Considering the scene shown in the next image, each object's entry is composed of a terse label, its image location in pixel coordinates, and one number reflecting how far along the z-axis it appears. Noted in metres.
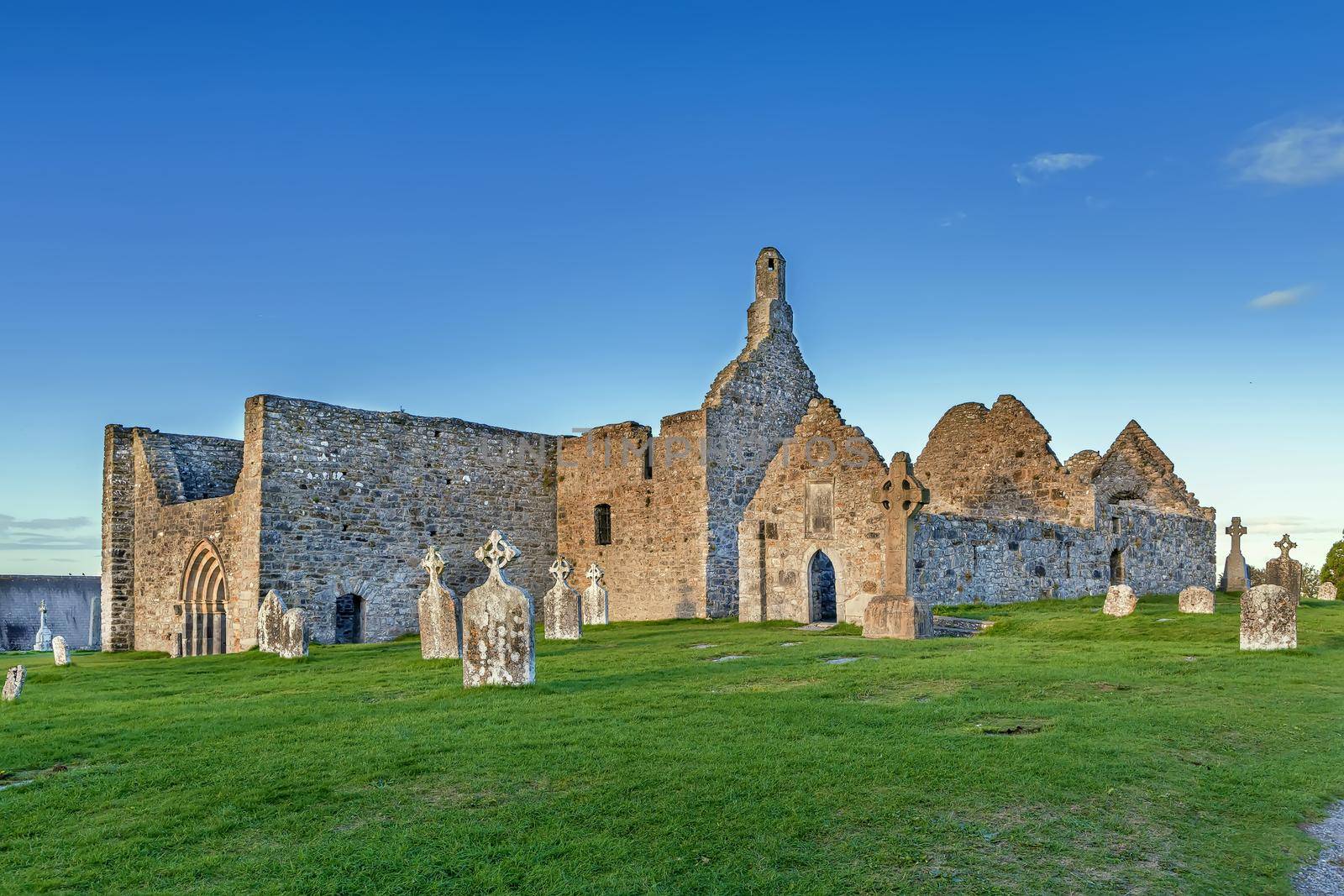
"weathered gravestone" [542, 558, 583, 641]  18.70
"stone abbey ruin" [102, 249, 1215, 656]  21.97
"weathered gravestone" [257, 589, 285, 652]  18.20
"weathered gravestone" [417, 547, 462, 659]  15.18
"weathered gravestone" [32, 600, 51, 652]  36.16
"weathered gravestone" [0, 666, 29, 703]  12.33
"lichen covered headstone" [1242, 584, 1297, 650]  13.76
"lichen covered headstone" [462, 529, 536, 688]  11.12
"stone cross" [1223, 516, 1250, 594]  30.25
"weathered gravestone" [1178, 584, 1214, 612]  19.27
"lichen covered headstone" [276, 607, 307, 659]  17.03
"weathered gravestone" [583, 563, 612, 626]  23.47
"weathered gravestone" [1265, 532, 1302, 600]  26.22
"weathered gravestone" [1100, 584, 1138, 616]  18.92
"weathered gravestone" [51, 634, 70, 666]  19.98
